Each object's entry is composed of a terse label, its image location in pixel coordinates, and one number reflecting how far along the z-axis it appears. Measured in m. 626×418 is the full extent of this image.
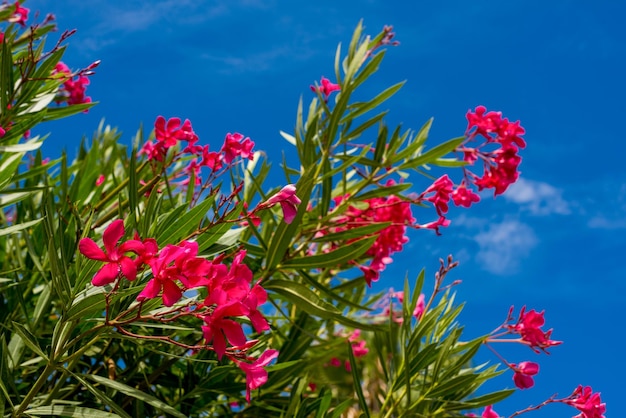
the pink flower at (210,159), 1.82
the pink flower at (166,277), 1.49
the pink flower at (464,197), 1.93
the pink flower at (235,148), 1.79
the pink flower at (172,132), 1.83
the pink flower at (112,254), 1.50
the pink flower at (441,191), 1.90
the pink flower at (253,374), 1.57
